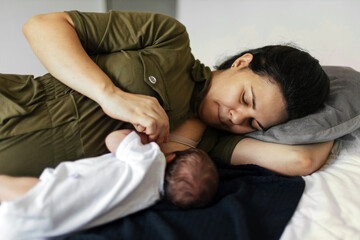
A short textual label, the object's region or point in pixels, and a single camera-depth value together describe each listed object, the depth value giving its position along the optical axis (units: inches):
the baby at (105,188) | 22.9
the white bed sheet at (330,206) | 28.9
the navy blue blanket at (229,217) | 25.2
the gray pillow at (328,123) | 39.8
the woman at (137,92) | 31.9
